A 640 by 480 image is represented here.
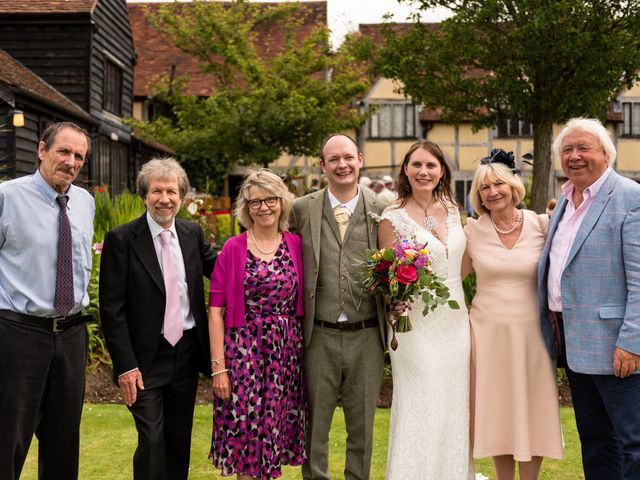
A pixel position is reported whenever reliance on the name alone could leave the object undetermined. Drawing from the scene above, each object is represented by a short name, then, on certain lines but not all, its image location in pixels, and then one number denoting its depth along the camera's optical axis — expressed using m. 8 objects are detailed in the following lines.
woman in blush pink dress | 4.70
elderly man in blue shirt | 4.02
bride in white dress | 4.77
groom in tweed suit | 4.71
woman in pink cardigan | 4.50
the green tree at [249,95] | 20.59
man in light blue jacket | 4.03
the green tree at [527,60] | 13.47
